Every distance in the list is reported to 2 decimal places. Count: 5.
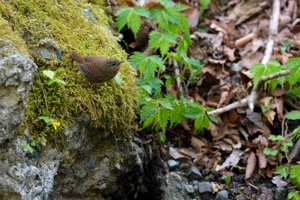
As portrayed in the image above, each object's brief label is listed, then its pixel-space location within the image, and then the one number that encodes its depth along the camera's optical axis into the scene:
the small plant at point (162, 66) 6.93
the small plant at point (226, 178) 7.83
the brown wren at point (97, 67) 6.02
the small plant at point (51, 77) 5.81
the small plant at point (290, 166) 7.18
